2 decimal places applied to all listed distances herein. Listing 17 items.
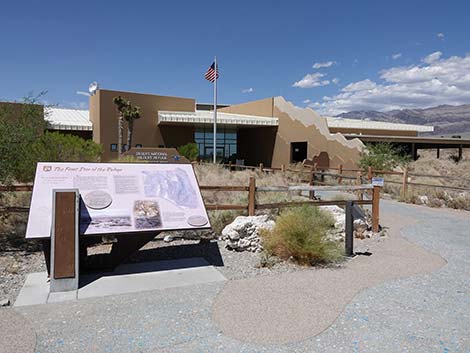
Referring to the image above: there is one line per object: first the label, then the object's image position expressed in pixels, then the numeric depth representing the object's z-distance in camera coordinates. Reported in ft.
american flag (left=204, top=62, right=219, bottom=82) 93.40
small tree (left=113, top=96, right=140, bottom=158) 101.45
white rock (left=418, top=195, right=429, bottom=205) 47.51
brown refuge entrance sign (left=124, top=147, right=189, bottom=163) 54.24
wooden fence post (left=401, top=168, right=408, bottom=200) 50.80
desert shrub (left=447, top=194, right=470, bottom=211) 43.92
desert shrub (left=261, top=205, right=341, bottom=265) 21.03
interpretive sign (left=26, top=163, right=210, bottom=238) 18.38
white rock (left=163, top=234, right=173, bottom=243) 25.71
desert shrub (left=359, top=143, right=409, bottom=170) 74.02
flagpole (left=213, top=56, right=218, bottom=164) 93.22
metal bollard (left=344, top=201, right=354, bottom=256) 22.82
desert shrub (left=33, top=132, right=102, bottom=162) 31.51
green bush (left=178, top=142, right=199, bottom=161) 104.53
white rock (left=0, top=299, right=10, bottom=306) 15.31
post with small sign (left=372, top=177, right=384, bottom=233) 29.25
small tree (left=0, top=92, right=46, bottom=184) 23.61
